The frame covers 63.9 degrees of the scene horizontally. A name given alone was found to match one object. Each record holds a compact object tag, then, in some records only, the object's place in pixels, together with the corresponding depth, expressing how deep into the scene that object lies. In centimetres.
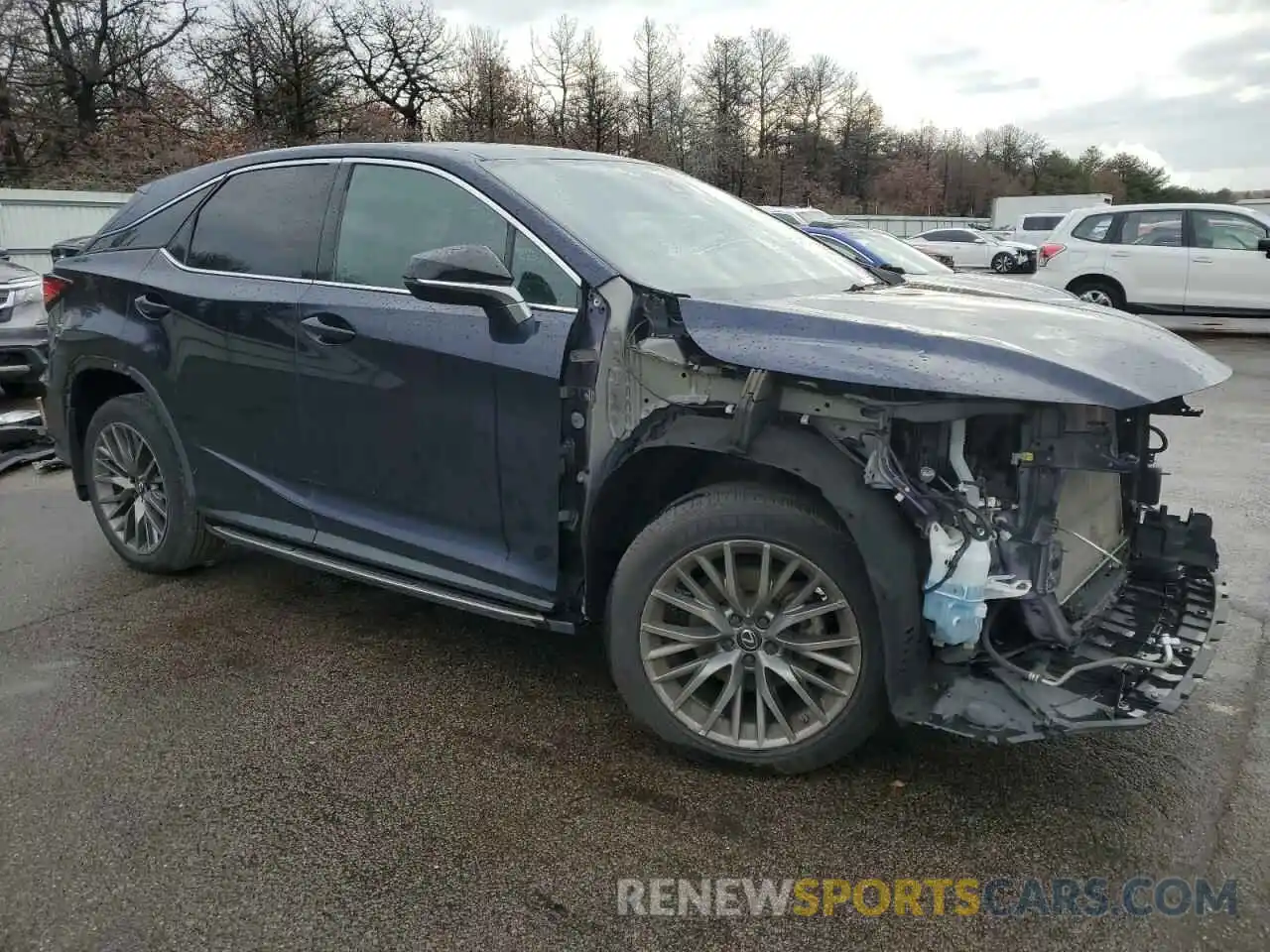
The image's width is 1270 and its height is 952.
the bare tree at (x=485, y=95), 3594
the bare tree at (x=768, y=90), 5762
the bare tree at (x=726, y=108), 4916
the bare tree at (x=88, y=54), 2842
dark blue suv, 259
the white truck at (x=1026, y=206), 4884
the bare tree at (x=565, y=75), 4138
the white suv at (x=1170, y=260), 1329
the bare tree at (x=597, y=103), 4022
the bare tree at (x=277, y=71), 3259
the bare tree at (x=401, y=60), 3653
